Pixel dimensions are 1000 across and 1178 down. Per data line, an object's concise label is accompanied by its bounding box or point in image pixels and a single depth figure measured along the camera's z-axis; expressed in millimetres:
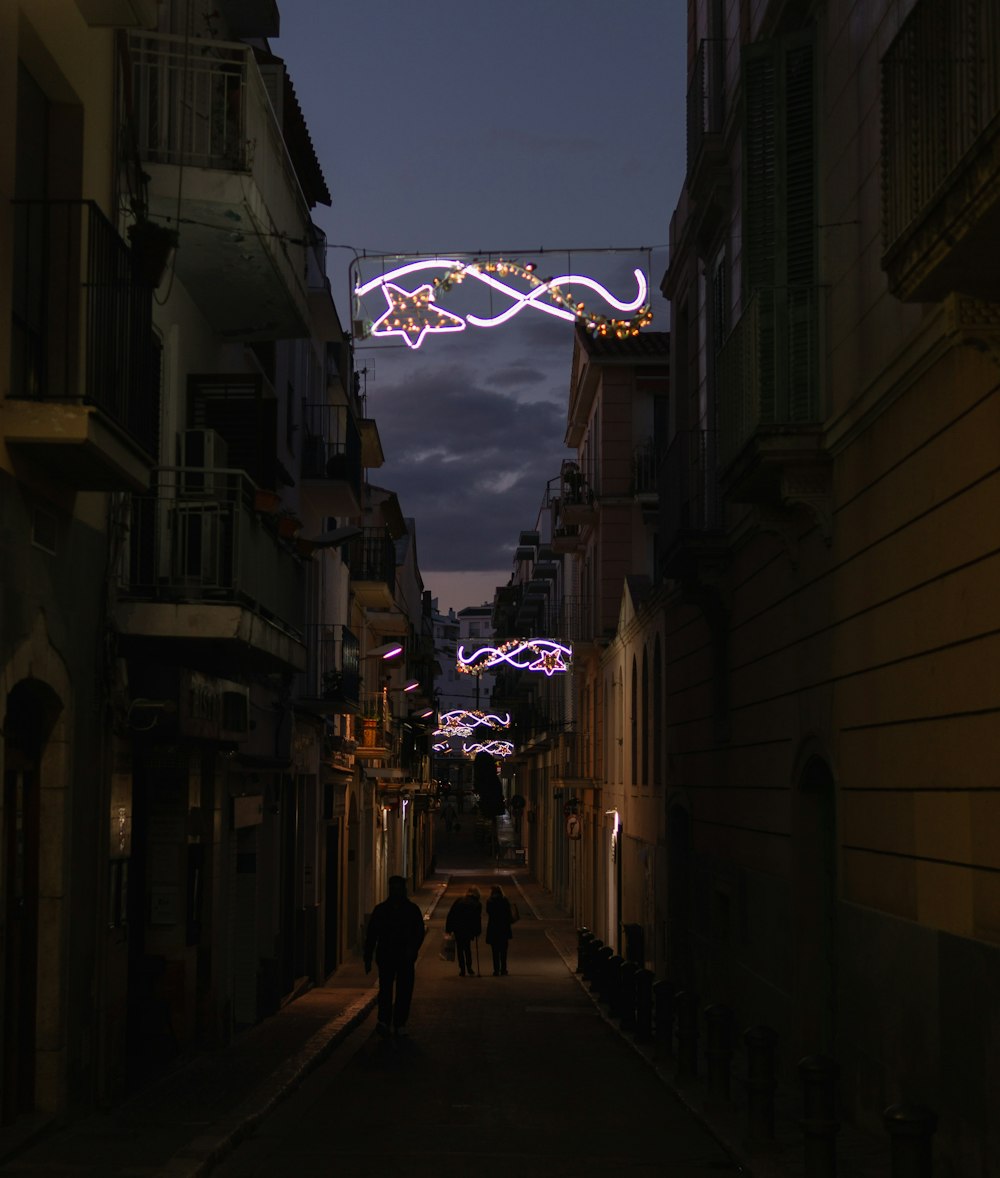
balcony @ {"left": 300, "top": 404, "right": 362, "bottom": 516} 25562
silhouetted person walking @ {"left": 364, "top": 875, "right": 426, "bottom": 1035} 18922
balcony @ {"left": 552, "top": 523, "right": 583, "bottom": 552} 43062
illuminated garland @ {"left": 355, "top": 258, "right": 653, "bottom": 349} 14375
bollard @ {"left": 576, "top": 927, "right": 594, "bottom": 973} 28484
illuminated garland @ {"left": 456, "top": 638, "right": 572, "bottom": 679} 41625
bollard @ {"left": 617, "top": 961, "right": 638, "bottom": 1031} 20172
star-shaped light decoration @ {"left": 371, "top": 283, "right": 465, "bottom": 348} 14609
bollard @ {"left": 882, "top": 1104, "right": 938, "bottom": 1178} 7941
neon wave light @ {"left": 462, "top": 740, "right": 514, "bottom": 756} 80250
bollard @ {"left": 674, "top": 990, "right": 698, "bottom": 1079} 15422
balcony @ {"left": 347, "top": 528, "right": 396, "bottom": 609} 36688
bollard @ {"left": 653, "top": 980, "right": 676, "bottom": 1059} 16953
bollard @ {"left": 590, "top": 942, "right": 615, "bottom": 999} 23969
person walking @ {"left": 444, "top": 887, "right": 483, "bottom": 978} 30656
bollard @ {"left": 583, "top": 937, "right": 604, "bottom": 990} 26000
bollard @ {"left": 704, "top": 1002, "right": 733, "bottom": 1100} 13445
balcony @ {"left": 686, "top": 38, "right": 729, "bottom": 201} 18750
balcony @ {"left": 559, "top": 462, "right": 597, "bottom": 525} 38938
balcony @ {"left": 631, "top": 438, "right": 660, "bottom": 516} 36812
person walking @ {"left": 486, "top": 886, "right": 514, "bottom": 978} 31203
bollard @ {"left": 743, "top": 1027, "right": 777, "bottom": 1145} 11656
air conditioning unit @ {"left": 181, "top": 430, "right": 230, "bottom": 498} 14445
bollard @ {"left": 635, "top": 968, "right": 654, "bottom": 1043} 18641
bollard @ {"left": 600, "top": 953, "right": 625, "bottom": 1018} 21516
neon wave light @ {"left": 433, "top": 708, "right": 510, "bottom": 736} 69312
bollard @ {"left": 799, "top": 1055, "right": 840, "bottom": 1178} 9625
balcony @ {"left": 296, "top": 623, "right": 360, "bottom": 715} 25547
